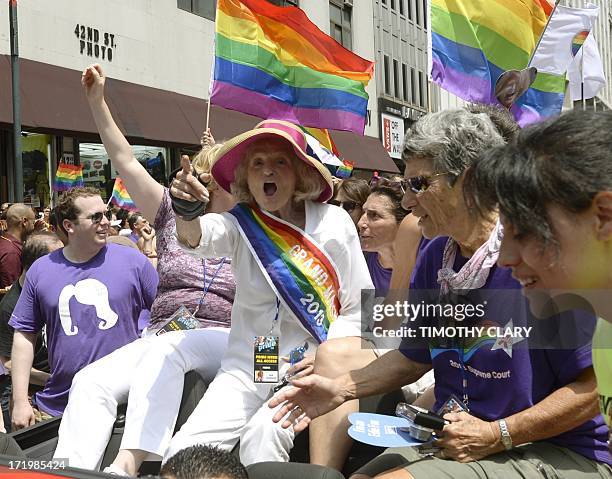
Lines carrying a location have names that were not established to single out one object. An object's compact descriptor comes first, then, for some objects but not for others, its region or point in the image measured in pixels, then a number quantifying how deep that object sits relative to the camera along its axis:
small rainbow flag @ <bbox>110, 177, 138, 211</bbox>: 11.78
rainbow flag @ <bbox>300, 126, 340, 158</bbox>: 6.80
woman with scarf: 2.52
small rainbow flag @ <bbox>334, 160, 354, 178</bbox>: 7.92
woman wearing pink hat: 3.32
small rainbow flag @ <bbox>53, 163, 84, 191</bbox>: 12.33
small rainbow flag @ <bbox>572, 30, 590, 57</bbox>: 8.52
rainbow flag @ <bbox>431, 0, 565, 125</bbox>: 6.94
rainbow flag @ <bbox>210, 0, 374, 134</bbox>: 6.00
